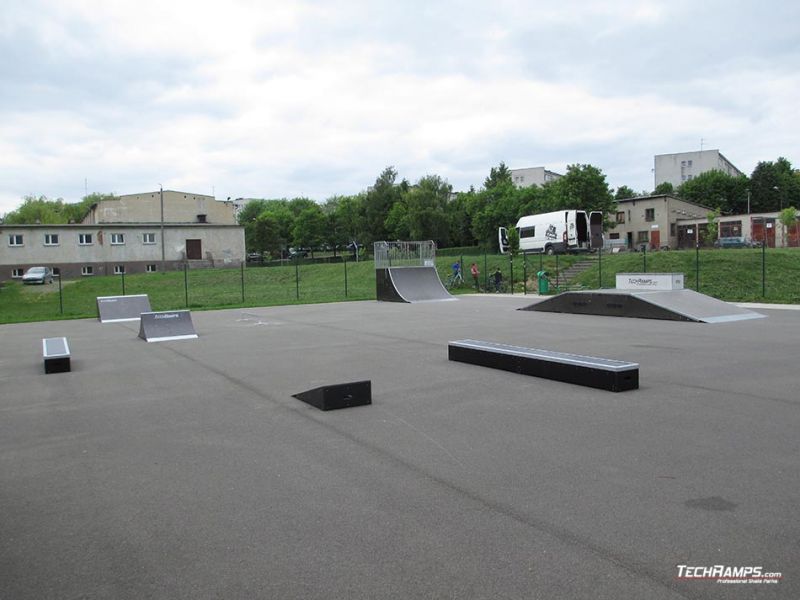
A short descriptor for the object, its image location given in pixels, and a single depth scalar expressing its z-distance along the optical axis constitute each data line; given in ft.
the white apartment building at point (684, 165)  333.01
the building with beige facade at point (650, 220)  205.05
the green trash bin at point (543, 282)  95.03
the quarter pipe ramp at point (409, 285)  87.15
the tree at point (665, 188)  304.65
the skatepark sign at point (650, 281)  62.95
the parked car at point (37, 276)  141.38
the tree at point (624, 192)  325.73
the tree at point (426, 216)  227.40
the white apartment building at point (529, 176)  387.96
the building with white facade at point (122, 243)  165.78
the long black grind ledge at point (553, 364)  24.00
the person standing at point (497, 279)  106.42
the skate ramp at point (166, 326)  46.21
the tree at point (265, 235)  273.13
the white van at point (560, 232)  122.11
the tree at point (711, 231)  168.08
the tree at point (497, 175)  287.32
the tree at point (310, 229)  294.25
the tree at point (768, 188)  274.77
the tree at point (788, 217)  163.63
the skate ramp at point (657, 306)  52.13
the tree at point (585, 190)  178.50
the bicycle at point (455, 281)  115.34
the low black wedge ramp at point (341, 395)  21.84
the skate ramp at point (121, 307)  66.69
